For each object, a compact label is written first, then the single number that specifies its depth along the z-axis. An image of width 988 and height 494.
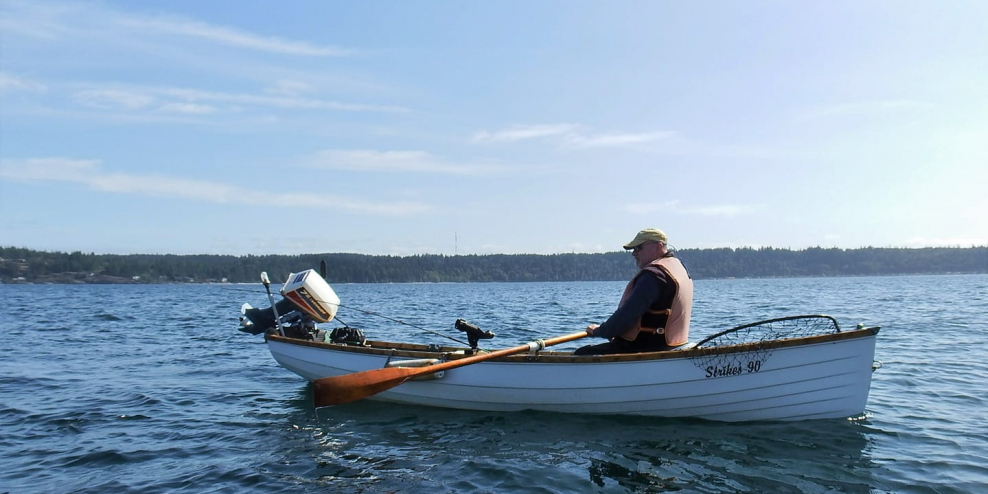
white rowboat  7.16
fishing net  7.22
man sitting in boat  7.42
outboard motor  10.48
